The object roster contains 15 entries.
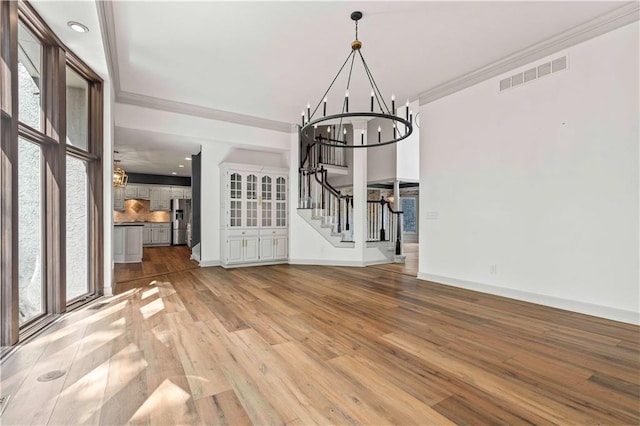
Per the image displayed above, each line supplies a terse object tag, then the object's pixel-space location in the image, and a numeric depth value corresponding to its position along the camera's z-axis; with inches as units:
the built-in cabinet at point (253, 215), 265.1
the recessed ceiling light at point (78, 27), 118.2
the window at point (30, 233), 113.7
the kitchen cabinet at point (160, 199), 463.2
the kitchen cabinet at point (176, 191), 478.6
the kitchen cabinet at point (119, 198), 425.2
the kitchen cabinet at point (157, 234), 455.8
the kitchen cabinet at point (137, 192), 446.3
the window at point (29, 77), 110.4
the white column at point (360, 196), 269.9
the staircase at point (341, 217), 280.1
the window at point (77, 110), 146.9
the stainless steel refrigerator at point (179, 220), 470.6
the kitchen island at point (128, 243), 296.8
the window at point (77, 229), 149.7
